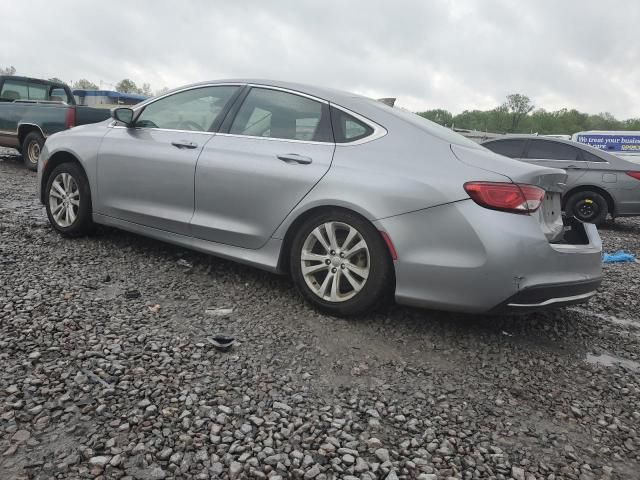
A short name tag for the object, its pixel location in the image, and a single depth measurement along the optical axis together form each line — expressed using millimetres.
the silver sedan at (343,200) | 2875
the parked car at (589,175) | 8430
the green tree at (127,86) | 104312
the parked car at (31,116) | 8867
